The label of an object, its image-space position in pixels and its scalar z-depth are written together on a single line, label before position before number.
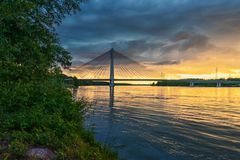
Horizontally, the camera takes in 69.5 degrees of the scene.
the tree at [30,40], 5.62
